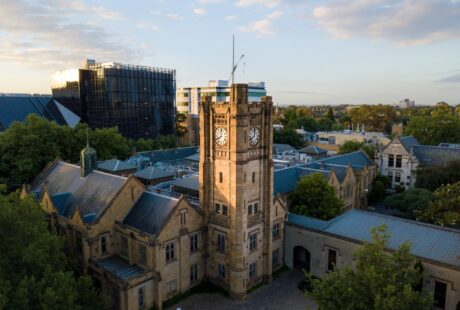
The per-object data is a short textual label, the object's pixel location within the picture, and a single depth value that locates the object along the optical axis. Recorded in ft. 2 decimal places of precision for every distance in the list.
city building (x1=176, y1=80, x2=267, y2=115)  560.20
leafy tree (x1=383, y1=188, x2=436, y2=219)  170.40
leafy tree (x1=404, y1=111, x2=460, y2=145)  322.96
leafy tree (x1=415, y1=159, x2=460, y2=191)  203.31
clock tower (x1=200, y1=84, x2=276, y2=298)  112.57
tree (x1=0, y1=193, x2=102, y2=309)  68.65
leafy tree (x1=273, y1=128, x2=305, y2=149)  369.71
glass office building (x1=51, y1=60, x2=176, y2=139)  330.75
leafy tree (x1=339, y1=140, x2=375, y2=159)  267.45
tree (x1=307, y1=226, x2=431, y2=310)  67.46
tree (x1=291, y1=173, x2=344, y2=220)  156.76
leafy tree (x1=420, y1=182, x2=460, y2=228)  115.34
